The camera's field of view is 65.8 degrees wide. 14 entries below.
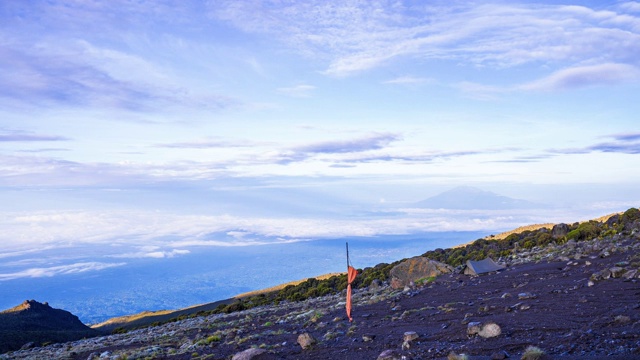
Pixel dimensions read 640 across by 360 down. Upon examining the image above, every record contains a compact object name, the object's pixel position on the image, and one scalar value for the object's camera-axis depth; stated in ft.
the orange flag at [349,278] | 50.34
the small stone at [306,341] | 42.29
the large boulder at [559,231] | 110.11
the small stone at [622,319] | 30.71
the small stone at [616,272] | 48.21
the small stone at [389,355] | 32.50
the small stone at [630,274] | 46.39
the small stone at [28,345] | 82.69
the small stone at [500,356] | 27.38
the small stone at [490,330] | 32.89
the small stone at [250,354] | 38.62
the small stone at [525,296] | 46.42
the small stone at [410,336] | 36.38
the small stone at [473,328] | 34.42
